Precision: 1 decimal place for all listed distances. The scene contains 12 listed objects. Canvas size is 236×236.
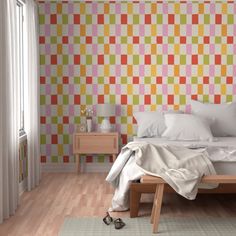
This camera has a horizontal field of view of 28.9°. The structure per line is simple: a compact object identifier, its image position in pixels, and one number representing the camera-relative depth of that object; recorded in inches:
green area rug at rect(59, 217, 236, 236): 150.9
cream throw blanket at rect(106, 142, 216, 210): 153.1
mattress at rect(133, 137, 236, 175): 173.0
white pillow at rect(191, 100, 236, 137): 246.1
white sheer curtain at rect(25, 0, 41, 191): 224.2
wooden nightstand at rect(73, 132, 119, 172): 257.9
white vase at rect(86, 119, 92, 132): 263.6
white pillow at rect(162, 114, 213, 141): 230.2
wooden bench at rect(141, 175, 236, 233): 151.2
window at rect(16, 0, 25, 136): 225.3
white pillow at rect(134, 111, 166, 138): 246.7
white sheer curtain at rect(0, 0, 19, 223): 166.9
